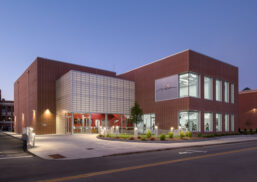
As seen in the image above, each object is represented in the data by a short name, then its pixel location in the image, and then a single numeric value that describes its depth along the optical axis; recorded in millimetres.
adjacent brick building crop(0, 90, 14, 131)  105894
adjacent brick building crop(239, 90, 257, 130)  52234
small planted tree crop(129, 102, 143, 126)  34650
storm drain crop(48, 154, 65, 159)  13211
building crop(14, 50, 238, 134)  33125
